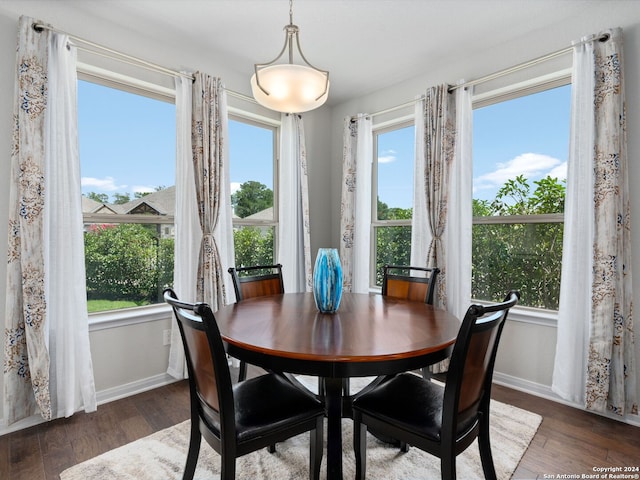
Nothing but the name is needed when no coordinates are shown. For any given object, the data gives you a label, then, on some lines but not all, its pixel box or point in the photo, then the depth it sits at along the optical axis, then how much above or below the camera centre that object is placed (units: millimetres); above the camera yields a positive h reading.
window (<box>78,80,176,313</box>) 2562 +269
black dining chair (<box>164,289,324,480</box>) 1272 -748
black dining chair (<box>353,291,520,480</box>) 1249 -751
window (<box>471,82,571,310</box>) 2654 +238
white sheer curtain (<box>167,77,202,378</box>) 2736 +75
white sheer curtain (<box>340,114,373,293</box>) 3705 +244
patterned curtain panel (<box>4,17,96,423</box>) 2043 -109
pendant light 1831 +755
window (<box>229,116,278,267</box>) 3432 +380
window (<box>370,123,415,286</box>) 3617 +321
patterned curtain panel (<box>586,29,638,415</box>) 2146 -243
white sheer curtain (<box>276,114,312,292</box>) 3602 +264
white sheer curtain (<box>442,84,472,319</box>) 2859 +135
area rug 1718 -1207
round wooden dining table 1309 -472
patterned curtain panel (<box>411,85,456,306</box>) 2955 +473
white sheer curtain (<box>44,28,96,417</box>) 2162 -105
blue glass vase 1872 -290
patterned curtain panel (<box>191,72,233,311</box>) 2807 +409
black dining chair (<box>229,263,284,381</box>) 2430 -427
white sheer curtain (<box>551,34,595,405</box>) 2264 -103
